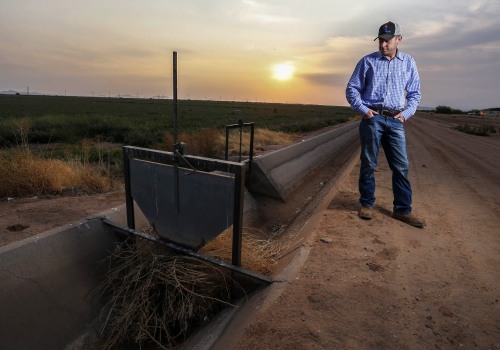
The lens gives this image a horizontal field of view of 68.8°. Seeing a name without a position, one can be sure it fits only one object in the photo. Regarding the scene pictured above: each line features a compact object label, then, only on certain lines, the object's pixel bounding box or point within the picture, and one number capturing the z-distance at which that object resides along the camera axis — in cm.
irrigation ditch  333
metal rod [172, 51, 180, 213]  350
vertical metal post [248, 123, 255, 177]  664
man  439
